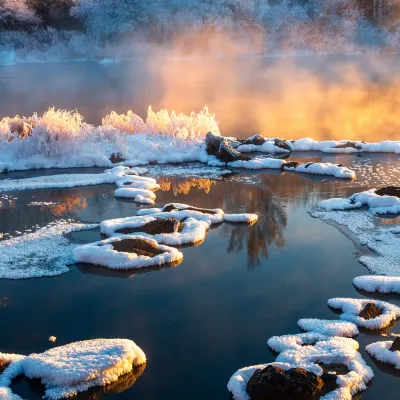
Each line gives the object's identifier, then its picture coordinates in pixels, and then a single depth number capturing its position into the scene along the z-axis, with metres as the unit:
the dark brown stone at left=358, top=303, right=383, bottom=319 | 8.12
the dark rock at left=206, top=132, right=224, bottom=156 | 18.75
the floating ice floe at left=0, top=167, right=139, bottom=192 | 15.56
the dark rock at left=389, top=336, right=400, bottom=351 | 7.14
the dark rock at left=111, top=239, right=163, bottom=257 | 10.34
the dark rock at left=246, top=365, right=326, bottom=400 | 6.24
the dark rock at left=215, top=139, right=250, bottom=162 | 17.98
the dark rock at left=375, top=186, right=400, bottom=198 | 13.47
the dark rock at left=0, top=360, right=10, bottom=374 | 6.97
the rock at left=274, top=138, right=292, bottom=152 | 19.86
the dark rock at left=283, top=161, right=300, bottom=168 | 17.19
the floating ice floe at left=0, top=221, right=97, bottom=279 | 9.83
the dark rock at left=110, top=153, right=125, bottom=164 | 18.48
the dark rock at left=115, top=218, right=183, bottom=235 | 11.33
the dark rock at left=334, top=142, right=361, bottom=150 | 19.66
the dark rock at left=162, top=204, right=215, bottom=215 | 12.66
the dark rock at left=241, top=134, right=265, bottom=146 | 20.14
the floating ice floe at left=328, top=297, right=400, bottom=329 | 7.90
